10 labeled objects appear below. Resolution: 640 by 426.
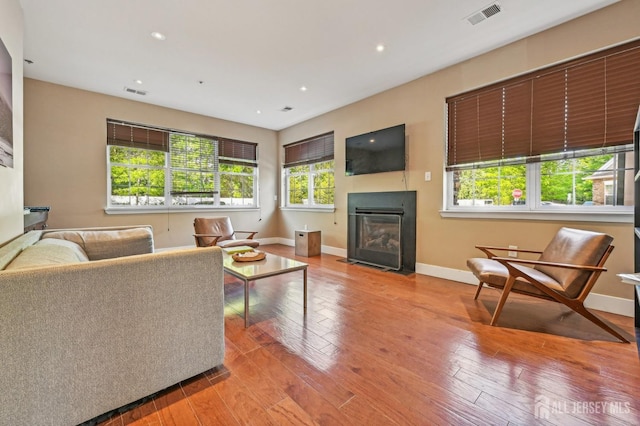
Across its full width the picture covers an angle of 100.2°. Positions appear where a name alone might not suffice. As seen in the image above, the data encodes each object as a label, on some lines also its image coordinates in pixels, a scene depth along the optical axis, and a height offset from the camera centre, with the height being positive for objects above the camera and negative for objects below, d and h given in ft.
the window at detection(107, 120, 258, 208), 15.08 +2.64
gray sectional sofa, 3.34 -1.74
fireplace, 12.98 -1.01
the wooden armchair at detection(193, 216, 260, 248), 13.08 -1.20
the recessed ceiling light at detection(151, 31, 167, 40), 9.28 +6.14
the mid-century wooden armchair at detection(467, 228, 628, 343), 6.66 -1.75
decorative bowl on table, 8.94 -1.57
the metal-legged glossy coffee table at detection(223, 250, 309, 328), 7.22 -1.75
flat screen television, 13.06 +3.08
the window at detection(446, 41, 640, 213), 8.04 +2.50
